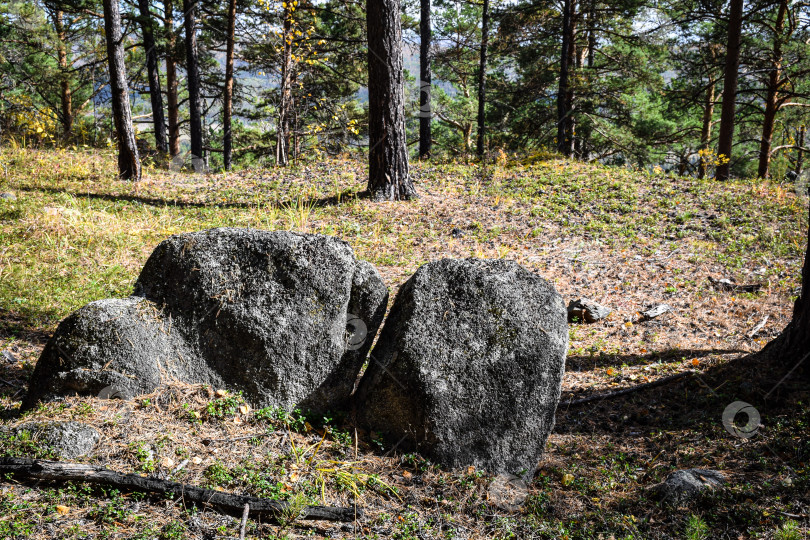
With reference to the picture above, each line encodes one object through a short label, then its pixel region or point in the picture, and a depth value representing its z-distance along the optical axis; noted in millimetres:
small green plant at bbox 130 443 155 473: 2885
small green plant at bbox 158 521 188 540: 2477
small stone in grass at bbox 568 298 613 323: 5742
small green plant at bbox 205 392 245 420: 3432
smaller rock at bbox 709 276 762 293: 6102
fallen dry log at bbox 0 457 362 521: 2625
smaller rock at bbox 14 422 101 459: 2850
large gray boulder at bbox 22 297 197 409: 3281
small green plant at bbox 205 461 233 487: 2908
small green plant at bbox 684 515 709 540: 2723
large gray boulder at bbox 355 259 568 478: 3393
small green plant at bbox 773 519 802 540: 2619
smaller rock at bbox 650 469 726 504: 2988
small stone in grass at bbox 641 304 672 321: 5711
